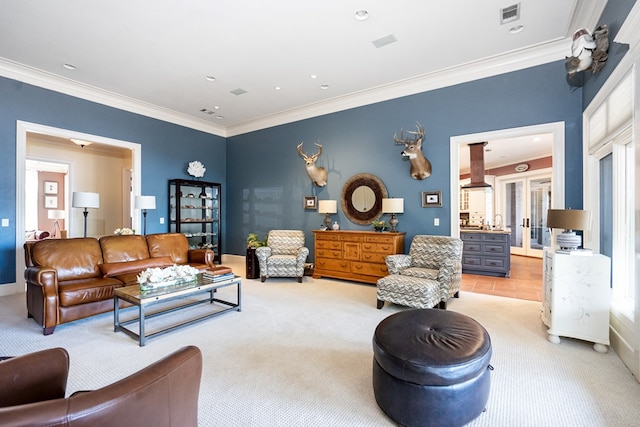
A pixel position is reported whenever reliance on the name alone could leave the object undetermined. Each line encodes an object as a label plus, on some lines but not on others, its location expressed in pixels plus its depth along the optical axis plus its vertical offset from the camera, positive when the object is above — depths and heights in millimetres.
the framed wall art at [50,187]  8773 +737
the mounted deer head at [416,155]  4812 +910
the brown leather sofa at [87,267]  3201 -700
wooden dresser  4992 -689
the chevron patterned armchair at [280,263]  5426 -885
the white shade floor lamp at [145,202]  5293 +184
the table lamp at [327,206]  5770 +123
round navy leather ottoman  1696 -923
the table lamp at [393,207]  5035 +91
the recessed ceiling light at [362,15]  3379 +2190
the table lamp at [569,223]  2896 -101
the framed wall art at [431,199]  4920 +218
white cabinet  2717 -777
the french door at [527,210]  8461 +76
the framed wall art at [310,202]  6336 +219
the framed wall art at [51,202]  8727 +308
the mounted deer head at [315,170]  5914 +828
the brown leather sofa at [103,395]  772 -559
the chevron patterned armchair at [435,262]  3830 -680
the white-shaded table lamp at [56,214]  7689 -31
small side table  5680 -965
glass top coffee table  2929 -860
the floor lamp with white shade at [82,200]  4586 +190
